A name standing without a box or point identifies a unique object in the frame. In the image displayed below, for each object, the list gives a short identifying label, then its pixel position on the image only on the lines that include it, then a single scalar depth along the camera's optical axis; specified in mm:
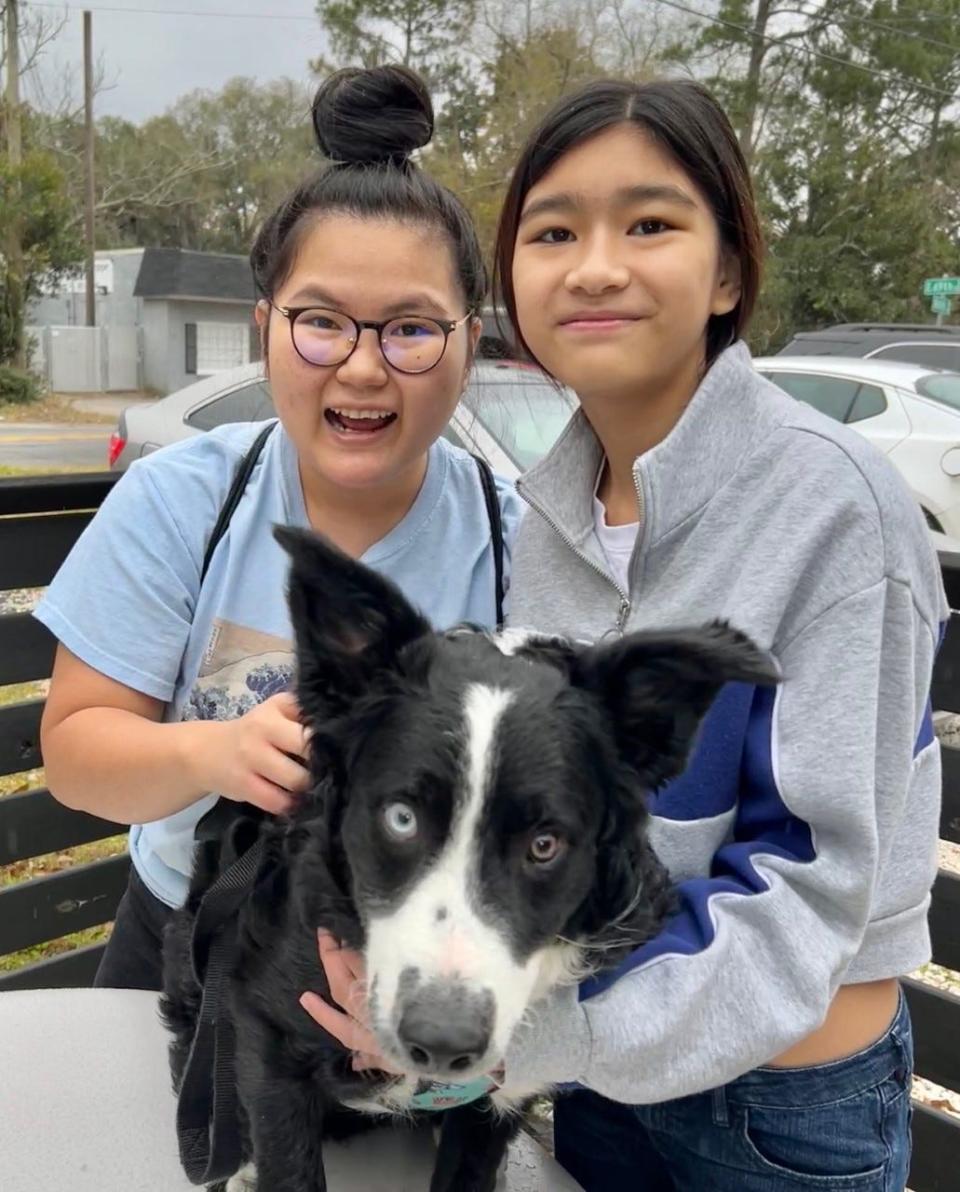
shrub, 23438
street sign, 18156
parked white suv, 8328
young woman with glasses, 1729
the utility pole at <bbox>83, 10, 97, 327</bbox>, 29750
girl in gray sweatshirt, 1257
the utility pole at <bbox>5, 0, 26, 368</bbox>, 24094
